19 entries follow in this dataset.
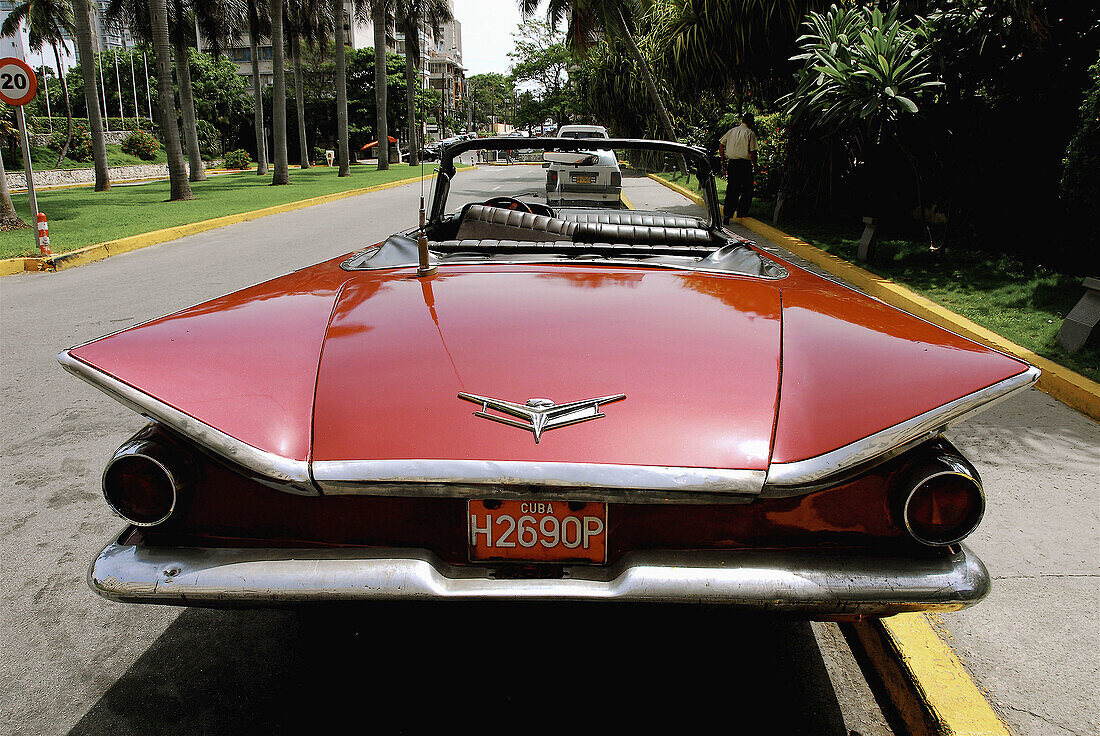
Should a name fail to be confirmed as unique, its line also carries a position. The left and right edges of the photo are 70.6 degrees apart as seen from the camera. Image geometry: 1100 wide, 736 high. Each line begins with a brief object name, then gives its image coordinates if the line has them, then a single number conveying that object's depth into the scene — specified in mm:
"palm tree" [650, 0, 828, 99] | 11117
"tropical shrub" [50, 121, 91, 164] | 42078
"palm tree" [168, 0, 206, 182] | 21781
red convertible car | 1634
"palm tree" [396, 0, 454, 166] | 37781
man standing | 11734
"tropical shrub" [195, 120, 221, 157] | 48156
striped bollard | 9828
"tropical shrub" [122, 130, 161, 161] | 45062
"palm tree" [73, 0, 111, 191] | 19922
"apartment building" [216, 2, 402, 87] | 74375
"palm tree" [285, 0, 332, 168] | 34125
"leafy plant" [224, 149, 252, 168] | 46469
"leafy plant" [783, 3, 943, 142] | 7809
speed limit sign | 10516
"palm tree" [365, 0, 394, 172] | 33344
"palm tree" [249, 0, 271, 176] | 31125
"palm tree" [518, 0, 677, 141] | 20984
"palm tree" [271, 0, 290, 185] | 26156
